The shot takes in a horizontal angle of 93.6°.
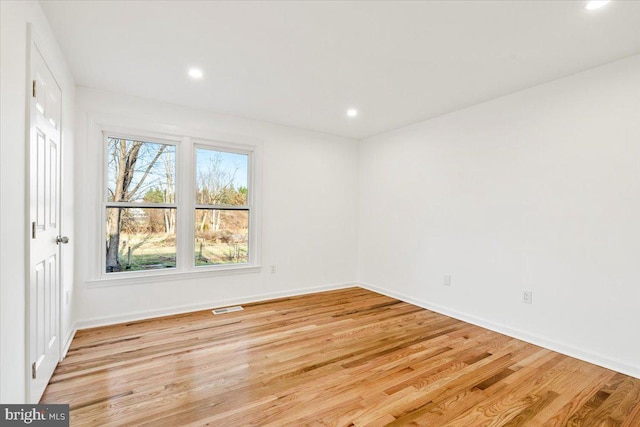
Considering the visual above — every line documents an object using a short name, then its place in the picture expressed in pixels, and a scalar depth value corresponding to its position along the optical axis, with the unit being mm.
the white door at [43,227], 1688
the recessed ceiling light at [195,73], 2716
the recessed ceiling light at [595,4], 1812
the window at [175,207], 3346
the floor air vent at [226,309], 3626
